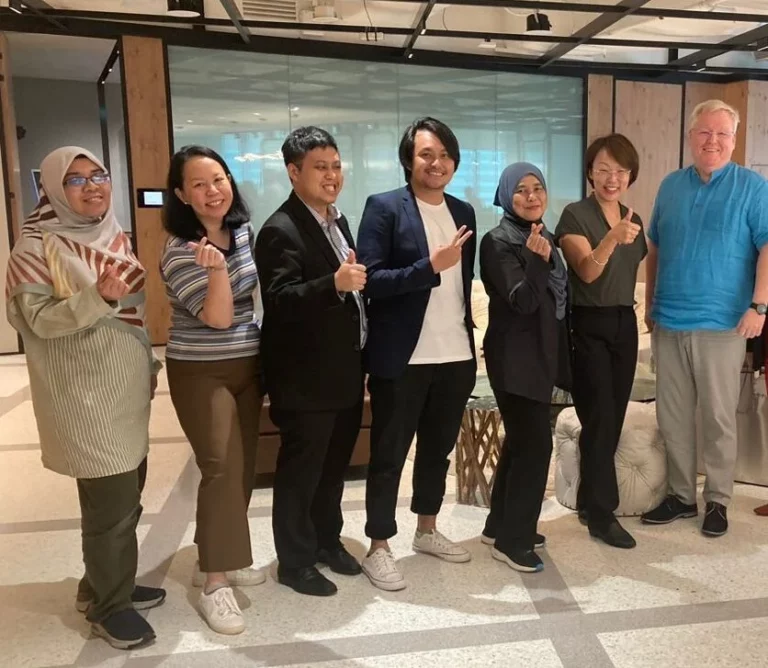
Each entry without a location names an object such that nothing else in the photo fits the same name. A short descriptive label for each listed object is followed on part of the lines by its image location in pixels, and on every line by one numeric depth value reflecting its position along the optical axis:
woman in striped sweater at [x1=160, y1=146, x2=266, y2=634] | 2.05
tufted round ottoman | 2.88
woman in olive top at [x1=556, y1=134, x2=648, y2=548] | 2.49
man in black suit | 2.11
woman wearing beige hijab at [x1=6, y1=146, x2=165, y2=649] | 1.88
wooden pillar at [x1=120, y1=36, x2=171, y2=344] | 6.65
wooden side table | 3.09
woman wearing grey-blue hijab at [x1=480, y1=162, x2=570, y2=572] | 2.29
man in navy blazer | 2.24
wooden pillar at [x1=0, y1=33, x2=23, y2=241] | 6.60
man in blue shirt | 2.60
